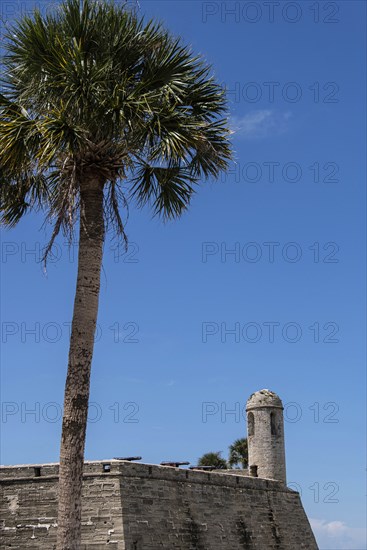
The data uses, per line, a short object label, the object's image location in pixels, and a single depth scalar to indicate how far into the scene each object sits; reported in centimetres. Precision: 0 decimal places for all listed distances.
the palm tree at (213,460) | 4300
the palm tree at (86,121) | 1298
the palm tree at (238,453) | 4332
